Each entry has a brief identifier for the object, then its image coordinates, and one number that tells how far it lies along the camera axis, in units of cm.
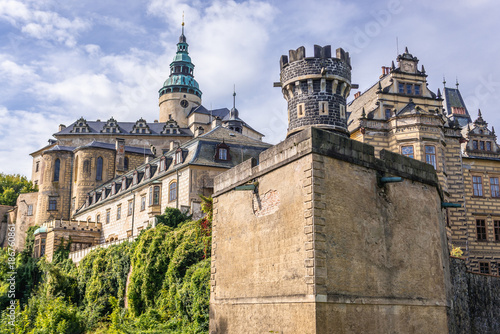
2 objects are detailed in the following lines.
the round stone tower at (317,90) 2923
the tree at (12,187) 7306
